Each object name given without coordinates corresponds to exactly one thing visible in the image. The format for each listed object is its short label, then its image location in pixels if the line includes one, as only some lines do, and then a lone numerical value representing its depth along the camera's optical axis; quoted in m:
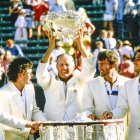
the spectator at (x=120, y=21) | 24.55
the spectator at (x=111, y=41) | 21.67
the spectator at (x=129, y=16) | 24.48
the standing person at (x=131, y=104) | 9.99
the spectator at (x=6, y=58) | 19.13
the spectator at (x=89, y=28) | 21.43
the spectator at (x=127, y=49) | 21.08
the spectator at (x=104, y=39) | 21.66
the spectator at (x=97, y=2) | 26.44
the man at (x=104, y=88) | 10.25
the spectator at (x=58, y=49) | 20.03
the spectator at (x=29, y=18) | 24.38
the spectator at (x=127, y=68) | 18.44
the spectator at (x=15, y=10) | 24.86
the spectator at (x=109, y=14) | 24.62
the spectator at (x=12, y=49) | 21.18
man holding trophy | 10.56
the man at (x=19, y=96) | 10.15
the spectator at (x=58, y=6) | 23.27
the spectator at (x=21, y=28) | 24.28
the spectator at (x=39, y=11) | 24.05
